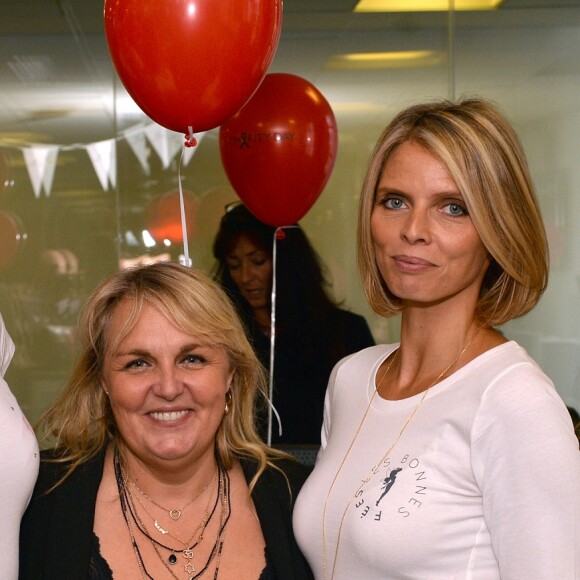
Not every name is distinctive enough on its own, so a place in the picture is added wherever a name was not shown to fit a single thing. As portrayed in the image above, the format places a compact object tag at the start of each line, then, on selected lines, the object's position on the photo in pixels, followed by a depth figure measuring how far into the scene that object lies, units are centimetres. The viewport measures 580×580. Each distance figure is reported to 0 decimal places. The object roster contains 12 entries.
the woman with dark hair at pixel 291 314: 396
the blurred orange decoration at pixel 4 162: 473
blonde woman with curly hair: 192
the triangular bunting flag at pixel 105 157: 472
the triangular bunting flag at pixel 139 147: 471
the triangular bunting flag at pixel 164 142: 470
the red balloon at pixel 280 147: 306
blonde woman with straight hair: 151
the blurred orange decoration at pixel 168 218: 466
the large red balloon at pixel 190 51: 210
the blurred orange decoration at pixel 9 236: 465
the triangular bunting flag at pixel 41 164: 471
